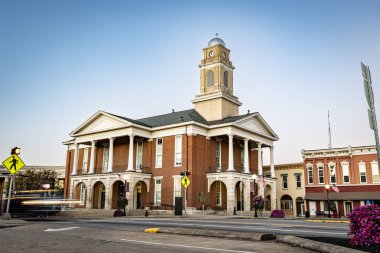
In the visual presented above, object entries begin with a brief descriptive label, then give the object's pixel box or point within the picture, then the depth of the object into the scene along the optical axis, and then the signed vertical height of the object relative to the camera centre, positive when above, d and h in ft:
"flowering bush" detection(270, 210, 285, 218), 113.60 -3.14
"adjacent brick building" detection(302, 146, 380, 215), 159.02 +11.83
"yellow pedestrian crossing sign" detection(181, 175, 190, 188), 108.08 +6.02
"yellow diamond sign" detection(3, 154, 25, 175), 70.23 +6.87
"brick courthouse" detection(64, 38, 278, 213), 144.87 +21.16
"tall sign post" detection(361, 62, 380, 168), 24.71 +6.66
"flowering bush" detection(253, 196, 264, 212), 119.03 +0.35
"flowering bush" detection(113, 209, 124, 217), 117.50 -3.41
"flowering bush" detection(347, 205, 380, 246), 28.40 -1.61
